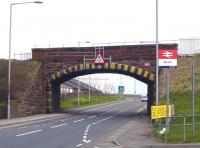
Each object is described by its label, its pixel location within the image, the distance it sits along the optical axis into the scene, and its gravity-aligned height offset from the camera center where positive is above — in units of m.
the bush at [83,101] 85.33 -3.64
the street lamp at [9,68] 39.75 +0.78
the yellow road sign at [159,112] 21.08 -1.33
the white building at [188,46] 51.06 +3.29
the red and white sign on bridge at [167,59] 22.44 +0.88
